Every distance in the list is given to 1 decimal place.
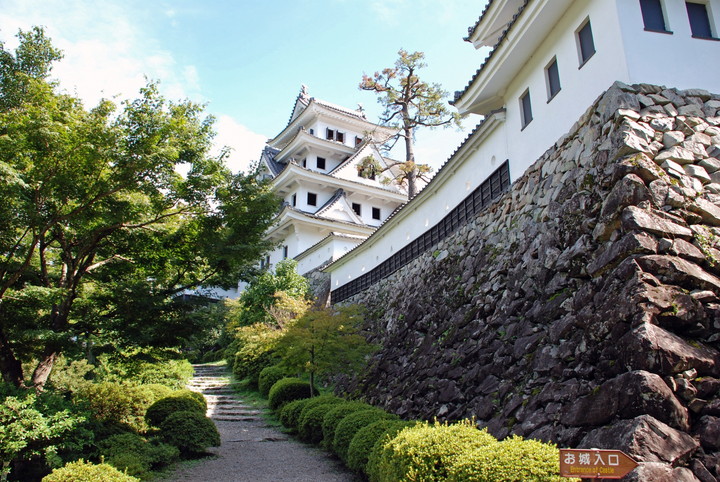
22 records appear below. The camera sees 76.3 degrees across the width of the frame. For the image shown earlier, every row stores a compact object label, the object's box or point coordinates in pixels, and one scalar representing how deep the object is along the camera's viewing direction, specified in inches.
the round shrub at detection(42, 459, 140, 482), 249.6
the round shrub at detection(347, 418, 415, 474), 315.9
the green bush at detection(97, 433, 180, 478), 307.4
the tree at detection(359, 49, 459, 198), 919.0
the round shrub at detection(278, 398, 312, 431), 497.6
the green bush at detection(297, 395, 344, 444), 447.8
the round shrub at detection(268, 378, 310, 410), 581.6
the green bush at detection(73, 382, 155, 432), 399.9
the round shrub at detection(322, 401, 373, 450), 403.9
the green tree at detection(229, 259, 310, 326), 839.1
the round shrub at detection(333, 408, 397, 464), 362.3
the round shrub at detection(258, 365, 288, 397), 678.5
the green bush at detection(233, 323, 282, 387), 673.9
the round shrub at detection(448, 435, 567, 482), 169.6
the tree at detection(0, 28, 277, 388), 328.8
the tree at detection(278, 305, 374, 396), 507.2
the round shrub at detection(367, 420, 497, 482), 215.5
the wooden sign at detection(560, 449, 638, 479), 130.1
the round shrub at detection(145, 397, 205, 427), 437.4
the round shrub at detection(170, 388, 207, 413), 481.8
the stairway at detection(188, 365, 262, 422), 584.4
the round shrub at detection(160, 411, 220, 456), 392.5
